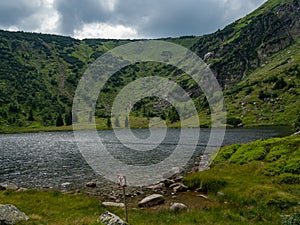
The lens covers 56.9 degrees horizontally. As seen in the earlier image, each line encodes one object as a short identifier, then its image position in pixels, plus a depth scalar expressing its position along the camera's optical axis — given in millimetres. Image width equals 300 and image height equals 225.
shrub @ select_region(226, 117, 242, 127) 172575
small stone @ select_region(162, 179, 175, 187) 39344
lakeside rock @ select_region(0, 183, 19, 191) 37156
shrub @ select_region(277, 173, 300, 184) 30062
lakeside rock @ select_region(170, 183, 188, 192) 35875
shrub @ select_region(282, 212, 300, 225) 16453
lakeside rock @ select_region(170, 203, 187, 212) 25930
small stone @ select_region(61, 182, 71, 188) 41250
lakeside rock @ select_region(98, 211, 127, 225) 17750
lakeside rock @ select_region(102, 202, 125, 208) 28853
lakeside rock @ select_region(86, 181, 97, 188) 40344
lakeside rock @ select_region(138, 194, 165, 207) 29766
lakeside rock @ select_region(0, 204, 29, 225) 19973
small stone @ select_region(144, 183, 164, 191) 37312
